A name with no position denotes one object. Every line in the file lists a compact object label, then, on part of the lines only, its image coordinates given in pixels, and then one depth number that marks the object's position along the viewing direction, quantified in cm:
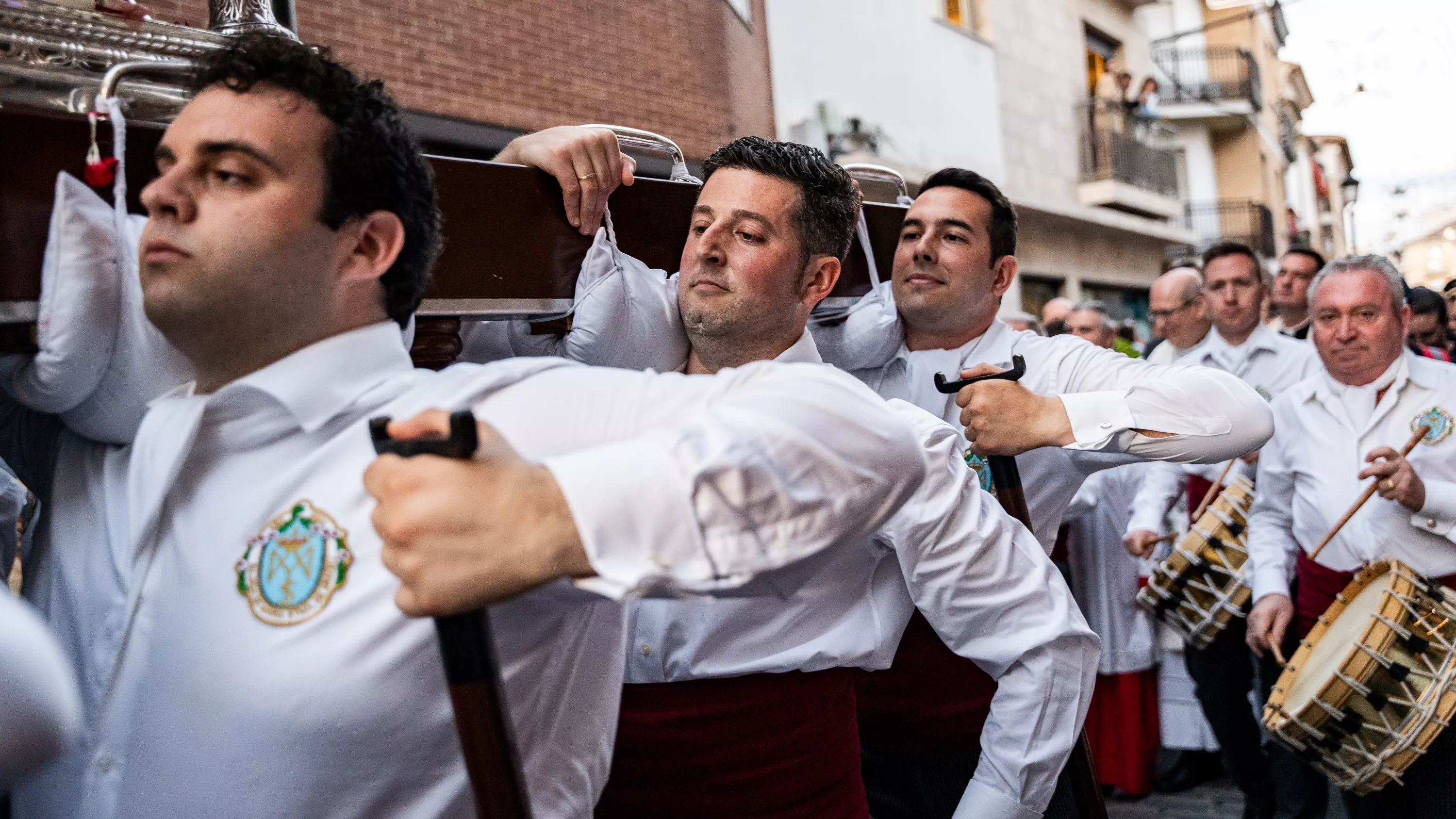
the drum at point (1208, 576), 412
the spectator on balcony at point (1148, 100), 1582
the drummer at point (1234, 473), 434
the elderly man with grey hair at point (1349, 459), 354
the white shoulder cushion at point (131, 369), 140
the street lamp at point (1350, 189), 1289
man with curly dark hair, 107
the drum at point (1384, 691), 294
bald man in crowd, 571
